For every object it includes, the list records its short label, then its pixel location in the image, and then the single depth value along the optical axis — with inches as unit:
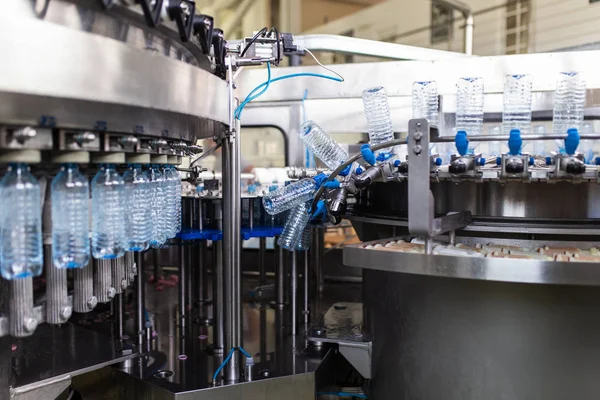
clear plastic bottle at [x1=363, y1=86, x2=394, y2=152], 94.0
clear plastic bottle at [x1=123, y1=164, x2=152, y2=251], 55.7
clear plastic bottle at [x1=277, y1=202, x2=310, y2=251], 94.6
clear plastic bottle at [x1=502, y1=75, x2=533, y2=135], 80.9
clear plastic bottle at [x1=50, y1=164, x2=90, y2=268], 49.5
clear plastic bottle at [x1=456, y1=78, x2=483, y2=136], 85.6
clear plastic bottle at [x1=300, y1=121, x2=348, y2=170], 104.1
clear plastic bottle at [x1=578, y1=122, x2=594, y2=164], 75.4
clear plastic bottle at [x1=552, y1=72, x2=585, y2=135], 81.4
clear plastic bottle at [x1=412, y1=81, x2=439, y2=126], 92.1
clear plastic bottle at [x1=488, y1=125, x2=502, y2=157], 103.5
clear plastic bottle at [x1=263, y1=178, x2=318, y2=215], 93.3
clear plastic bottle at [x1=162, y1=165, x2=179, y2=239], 66.0
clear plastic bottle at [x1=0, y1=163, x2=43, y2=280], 44.8
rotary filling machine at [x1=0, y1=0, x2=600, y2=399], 43.9
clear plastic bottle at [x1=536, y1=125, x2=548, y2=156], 110.9
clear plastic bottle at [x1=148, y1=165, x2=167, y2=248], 61.4
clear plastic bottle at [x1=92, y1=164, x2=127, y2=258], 52.6
